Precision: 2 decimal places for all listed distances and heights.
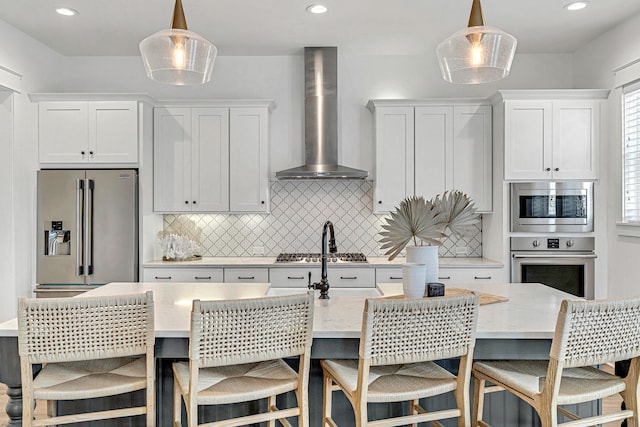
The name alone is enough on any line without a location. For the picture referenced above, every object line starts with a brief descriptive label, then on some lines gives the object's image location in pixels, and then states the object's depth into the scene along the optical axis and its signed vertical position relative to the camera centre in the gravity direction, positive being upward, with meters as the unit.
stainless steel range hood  4.54 +1.04
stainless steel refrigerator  4.08 -0.12
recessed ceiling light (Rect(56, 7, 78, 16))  3.59 +1.53
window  3.78 +0.50
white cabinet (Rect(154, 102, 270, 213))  4.41 +0.53
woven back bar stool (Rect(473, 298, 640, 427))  1.72 -0.53
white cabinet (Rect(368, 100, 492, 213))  4.39 +0.61
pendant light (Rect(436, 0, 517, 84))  2.01 +0.71
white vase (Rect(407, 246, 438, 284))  2.38 -0.21
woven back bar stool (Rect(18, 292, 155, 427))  1.75 -0.46
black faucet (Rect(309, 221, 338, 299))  2.40 -0.27
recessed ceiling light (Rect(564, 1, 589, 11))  3.51 +1.55
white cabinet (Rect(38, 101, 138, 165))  4.19 +0.72
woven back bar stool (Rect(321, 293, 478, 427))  1.74 -0.48
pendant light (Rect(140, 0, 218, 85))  2.05 +0.71
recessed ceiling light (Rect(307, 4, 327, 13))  3.57 +1.55
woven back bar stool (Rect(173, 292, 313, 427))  1.72 -0.48
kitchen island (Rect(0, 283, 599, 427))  1.93 -0.45
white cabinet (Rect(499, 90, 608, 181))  4.14 +0.68
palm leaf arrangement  2.29 -0.02
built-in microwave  4.09 +0.08
